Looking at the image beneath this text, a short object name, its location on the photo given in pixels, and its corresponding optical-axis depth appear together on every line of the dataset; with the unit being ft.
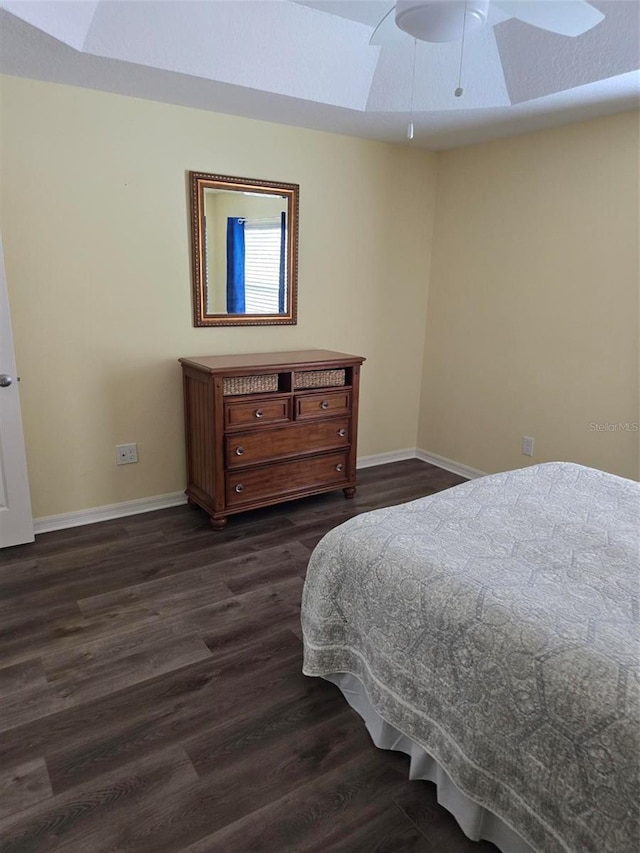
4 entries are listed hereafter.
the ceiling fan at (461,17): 5.24
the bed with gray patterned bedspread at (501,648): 3.62
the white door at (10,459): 8.73
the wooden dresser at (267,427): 9.93
